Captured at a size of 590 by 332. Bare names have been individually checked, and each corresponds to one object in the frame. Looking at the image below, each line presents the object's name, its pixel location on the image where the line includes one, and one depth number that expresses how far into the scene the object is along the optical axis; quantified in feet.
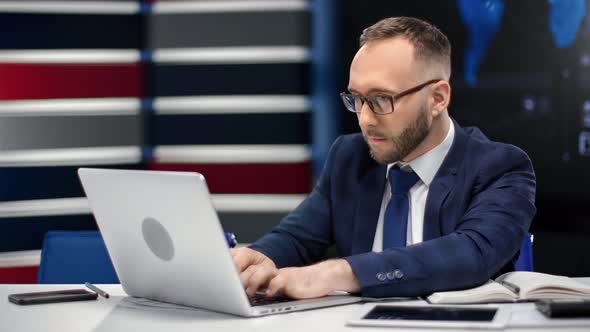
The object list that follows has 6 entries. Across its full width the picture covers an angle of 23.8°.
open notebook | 7.15
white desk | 6.70
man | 7.67
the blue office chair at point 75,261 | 8.93
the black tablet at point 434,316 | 6.57
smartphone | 7.45
